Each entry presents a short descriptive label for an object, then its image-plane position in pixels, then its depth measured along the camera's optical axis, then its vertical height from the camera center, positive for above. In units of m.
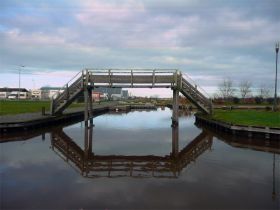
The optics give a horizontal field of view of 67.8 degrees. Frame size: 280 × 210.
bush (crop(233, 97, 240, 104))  56.67 +0.89
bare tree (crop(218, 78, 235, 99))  66.89 +4.23
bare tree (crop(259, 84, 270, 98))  71.46 +3.80
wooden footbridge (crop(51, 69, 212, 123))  22.62 +2.21
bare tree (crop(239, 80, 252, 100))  68.05 +4.53
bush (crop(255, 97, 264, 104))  57.28 +1.08
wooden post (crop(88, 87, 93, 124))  24.17 -0.28
